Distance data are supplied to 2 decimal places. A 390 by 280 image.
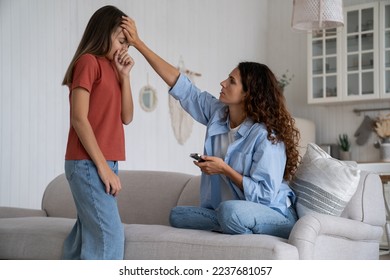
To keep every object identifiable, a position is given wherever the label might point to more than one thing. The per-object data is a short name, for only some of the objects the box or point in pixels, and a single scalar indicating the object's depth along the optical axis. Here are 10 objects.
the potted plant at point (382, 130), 5.73
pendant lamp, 3.69
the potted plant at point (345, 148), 5.98
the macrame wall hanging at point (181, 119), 5.41
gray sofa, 2.10
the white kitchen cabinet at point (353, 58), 5.64
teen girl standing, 2.00
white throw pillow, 2.44
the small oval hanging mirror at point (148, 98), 5.09
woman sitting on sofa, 2.30
